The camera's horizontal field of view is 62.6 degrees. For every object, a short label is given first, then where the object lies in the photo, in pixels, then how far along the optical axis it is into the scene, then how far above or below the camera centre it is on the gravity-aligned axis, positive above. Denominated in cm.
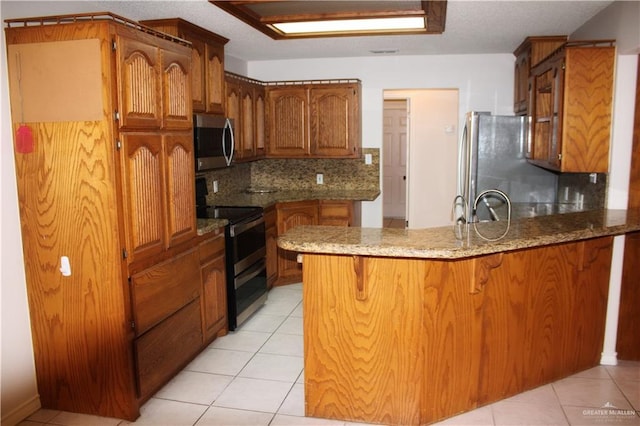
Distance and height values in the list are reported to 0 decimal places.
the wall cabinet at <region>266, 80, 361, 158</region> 532 +26
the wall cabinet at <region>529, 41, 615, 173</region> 329 +23
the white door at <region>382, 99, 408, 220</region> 855 -25
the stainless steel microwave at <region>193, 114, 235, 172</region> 380 +3
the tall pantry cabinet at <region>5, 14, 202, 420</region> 249 -26
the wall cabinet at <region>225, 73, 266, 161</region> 473 +30
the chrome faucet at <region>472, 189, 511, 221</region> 413 -54
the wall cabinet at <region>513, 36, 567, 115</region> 430 +72
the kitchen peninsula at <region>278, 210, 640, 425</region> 253 -85
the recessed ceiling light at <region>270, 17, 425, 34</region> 362 +85
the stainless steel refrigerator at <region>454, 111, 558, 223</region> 446 -20
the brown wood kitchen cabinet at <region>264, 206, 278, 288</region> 479 -91
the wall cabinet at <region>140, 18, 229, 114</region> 365 +65
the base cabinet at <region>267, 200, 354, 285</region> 505 -70
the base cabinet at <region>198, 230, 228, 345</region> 351 -98
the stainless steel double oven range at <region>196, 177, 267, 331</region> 389 -86
